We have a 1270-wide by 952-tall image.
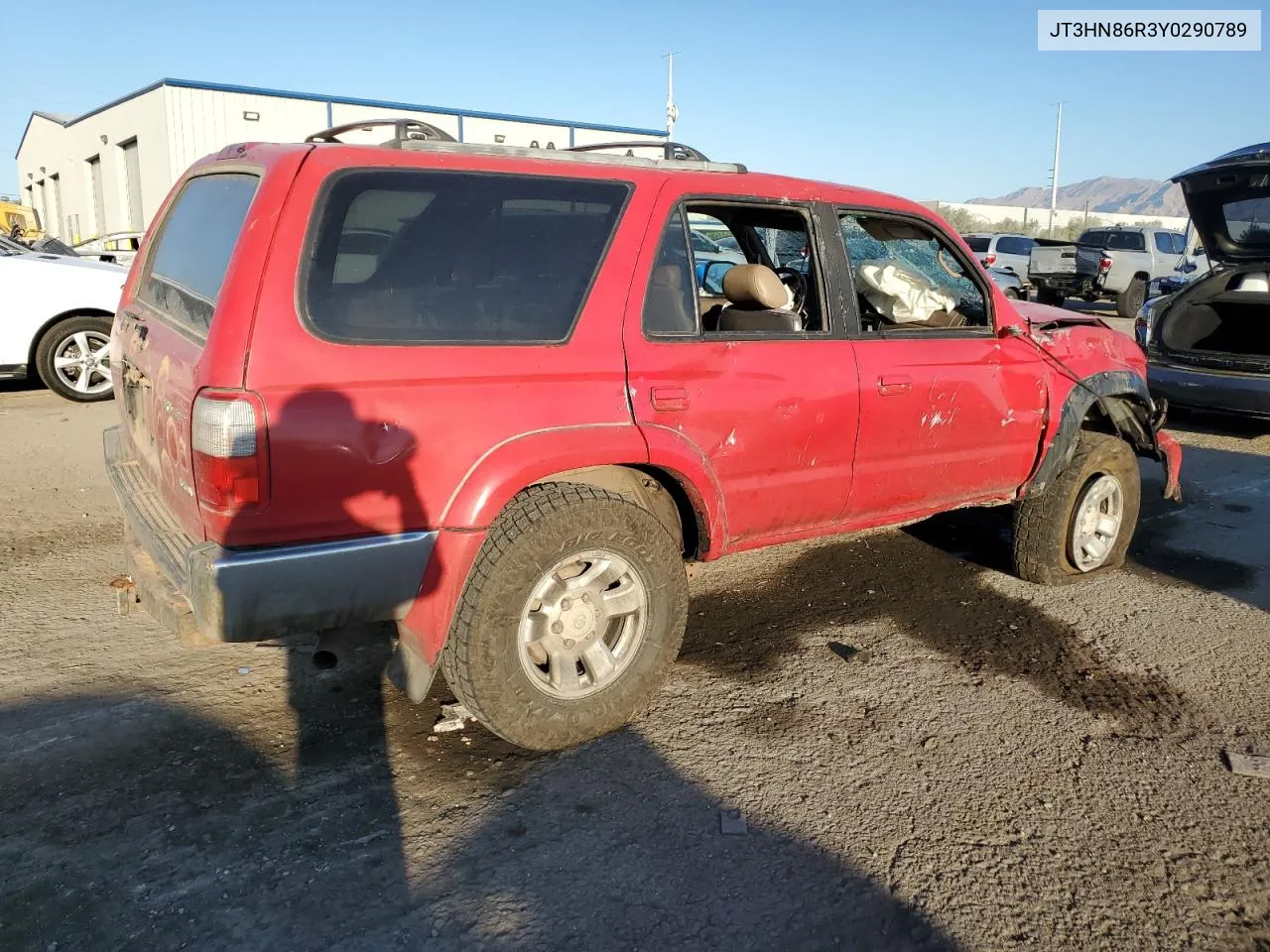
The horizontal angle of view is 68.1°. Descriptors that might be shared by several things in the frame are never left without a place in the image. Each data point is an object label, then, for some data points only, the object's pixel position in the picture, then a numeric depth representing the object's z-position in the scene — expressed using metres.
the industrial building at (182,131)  23.30
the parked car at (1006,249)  21.39
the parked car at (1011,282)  18.08
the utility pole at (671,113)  38.02
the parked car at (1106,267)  19.25
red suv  2.54
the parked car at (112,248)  12.44
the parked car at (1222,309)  7.33
